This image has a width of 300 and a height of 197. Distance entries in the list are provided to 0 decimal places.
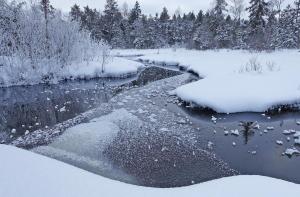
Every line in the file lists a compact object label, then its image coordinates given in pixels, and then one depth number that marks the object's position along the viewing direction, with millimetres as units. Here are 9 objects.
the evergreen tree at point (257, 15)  37197
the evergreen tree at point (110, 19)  51762
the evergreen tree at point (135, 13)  56938
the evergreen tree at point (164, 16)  55006
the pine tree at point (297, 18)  31472
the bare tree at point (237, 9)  56250
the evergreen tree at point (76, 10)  53038
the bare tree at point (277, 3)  46041
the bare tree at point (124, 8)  81875
